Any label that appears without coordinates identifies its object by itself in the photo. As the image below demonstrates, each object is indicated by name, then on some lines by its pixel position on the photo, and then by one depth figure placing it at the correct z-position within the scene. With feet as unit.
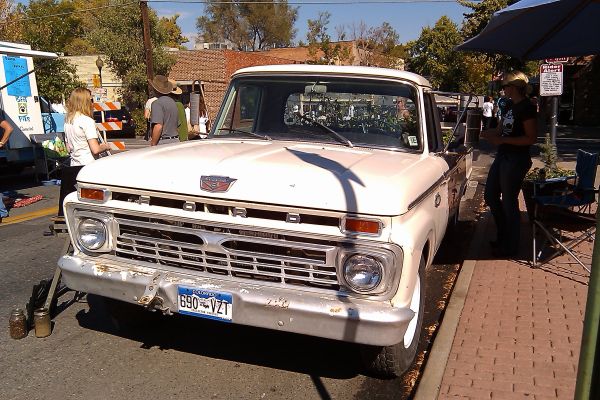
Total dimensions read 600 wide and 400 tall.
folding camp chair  18.81
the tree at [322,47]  135.03
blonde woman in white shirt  20.80
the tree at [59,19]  172.43
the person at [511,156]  19.16
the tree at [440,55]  128.42
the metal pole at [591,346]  6.44
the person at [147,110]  35.73
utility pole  72.90
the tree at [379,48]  147.13
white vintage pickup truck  10.46
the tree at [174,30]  217.36
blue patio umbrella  18.20
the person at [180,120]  27.63
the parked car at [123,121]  88.33
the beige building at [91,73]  126.93
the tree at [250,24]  203.00
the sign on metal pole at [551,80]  35.17
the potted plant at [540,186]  20.51
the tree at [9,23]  95.04
